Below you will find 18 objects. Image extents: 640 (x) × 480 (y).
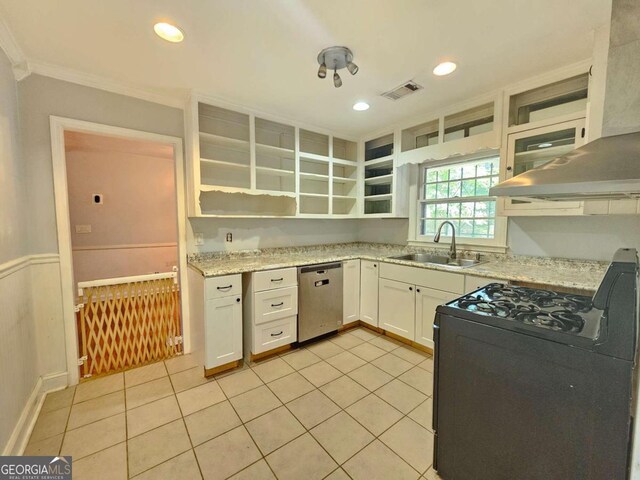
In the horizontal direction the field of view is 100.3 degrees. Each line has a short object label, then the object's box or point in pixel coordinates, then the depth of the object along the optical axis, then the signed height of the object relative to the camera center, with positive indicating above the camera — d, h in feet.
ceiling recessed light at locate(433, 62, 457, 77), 6.31 +3.74
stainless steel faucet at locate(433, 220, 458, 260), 9.04 -0.59
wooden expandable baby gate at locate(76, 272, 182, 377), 7.51 -3.07
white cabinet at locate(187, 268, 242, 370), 7.07 -2.70
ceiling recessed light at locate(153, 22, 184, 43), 4.99 +3.63
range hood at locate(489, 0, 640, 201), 2.95 +0.96
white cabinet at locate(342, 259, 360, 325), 9.84 -2.58
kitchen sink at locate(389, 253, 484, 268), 8.91 -1.31
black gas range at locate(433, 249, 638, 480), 2.99 -2.08
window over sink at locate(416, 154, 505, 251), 8.78 +0.78
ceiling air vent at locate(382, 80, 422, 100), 7.26 +3.74
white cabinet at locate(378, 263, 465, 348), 7.65 -2.36
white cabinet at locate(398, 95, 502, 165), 7.87 +3.10
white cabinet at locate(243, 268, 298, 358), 7.82 -2.67
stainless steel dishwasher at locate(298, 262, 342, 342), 8.74 -2.66
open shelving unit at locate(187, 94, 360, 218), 8.33 +2.00
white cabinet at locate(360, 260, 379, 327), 9.74 -2.61
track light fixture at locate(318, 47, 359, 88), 5.66 +3.58
